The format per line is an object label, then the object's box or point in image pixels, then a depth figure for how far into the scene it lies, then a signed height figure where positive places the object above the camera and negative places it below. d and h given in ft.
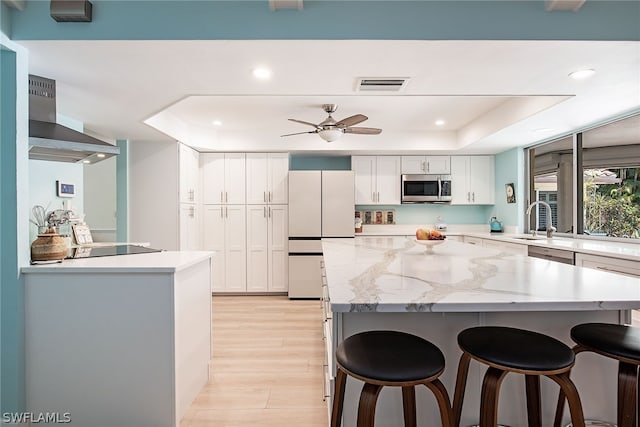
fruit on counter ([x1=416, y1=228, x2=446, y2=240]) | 8.23 -0.53
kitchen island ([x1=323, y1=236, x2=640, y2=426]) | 3.98 -1.08
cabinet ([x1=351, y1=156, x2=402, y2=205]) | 17.44 +1.63
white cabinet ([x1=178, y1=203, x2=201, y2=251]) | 14.29 -0.63
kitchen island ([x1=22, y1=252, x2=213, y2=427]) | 6.26 -2.31
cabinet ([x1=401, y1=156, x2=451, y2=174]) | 17.48 +2.35
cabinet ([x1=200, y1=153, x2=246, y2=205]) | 16.70 +1.64
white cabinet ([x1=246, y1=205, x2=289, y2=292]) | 16.67 -1.65
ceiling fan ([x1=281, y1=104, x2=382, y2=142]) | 11.88 +2.83
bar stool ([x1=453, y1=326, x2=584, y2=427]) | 3.62 -1.53
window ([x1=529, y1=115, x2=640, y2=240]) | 10.82 +1.08
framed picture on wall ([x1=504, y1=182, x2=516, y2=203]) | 15.92 +0.89
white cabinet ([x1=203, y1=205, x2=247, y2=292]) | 16.65 -1.37
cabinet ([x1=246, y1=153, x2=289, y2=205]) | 16.76 +1.49
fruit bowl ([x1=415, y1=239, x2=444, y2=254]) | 8.14 -0.68
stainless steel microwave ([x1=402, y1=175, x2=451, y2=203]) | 17.30 +1.11
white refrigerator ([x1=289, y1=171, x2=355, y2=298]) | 16.14 +0.02
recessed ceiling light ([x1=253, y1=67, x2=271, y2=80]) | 7.42 +2.98
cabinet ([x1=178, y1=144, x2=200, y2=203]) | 14.37 +1.67
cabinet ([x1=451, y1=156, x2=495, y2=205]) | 17.56 +1.67
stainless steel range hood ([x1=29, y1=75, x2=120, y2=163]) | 6.86 +1.56
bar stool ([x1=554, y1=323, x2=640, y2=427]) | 4.06 -1.63
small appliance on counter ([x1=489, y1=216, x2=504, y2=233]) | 16.90 -0.68
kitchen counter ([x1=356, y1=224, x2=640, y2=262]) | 9.08 -1.01
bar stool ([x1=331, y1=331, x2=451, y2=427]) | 3.49 -1.56
